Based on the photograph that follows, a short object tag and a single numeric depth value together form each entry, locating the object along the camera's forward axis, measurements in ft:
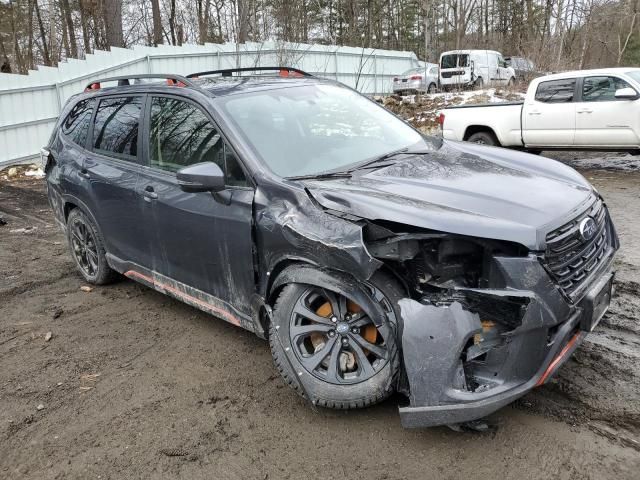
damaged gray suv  8.21
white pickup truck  29.40
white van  75.77
